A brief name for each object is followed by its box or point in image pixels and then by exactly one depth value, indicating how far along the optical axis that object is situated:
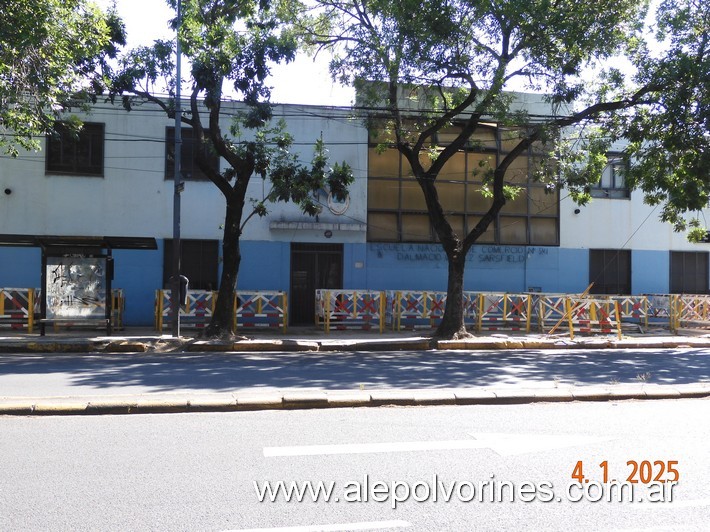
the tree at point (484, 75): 14.28
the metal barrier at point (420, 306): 19.59
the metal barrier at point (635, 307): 20.86
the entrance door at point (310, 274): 20.83
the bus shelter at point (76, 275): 15.79
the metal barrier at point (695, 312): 20.92
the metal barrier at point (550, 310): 19.42
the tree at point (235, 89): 14.11
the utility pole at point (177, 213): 15.01
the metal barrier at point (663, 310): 20.55
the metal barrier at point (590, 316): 17.27
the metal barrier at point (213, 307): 17.89
